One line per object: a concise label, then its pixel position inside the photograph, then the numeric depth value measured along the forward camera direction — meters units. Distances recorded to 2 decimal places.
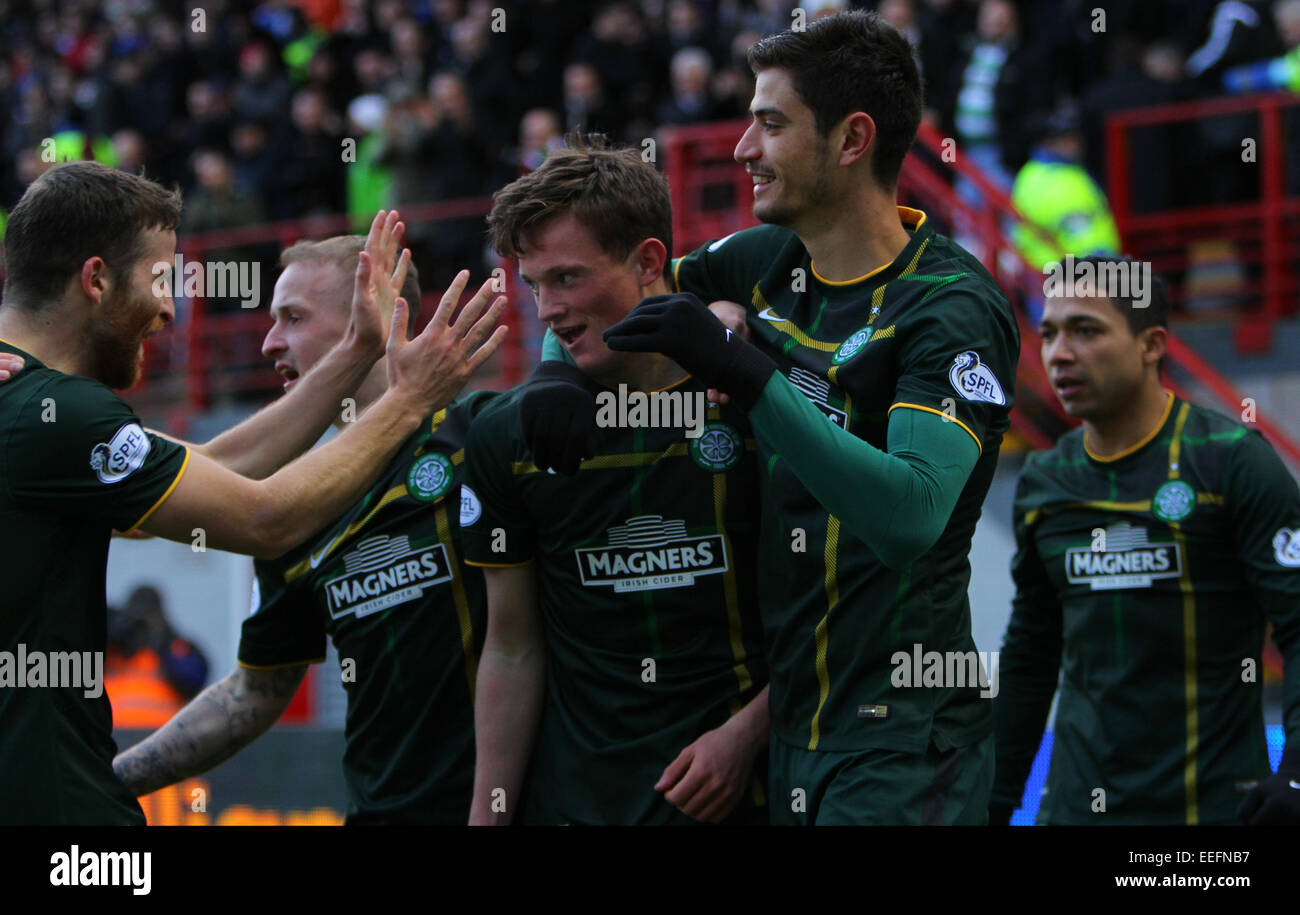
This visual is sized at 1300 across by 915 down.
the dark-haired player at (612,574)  3.75
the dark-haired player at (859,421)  3.12
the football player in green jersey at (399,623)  4.24
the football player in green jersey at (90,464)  3.40
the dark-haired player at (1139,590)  4.61
